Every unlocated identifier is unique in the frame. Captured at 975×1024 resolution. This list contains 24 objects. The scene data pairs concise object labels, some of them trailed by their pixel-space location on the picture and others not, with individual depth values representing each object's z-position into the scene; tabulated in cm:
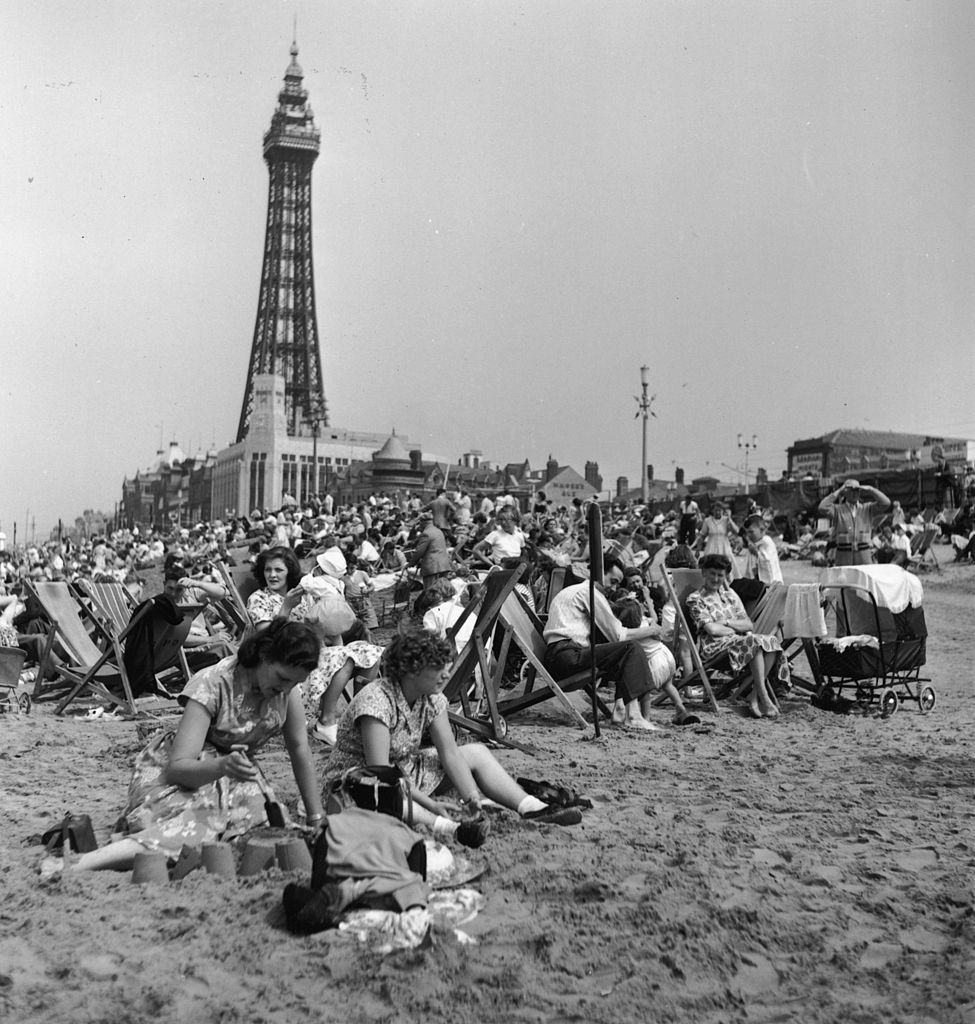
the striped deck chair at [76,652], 655
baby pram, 654
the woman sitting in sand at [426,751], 355
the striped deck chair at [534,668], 585
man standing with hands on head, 883
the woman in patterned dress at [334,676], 523
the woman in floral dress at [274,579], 634
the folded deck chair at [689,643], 657
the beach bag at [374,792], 328
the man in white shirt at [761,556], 892
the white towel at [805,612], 659
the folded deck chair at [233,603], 689
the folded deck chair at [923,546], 1548
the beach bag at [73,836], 341
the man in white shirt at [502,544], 1023
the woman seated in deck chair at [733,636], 648
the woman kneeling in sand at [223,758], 328
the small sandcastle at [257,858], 326
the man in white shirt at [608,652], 600
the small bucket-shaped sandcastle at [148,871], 319
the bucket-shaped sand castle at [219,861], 325
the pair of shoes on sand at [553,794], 389
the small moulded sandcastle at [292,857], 327
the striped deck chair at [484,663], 530
